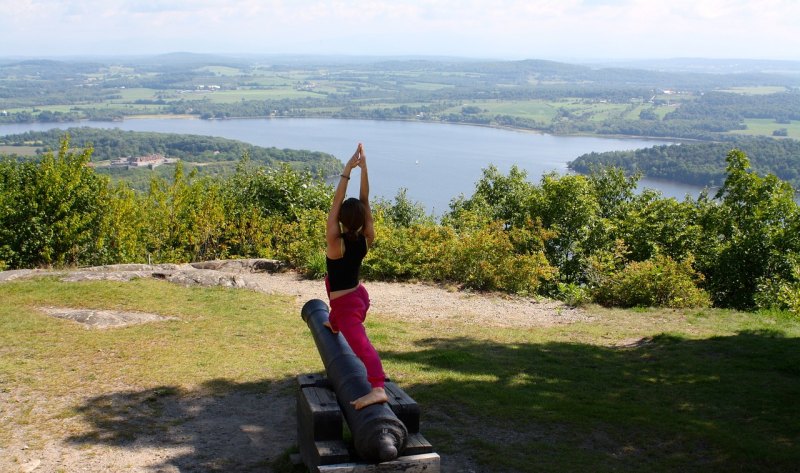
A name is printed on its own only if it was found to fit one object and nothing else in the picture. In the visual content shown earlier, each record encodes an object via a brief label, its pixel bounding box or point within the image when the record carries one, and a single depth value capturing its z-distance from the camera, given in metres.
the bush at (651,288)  12.38
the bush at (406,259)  14.05
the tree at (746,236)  14.98
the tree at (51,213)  14.69
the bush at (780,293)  11.87
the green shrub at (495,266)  13.51
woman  4.52
